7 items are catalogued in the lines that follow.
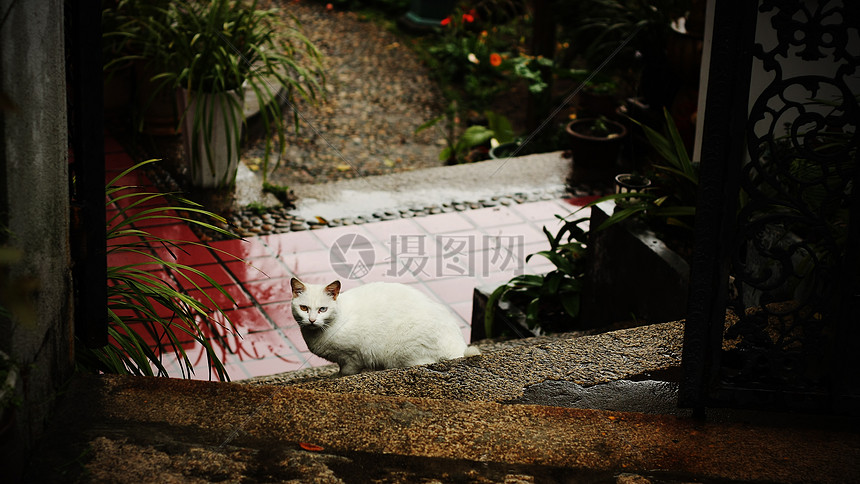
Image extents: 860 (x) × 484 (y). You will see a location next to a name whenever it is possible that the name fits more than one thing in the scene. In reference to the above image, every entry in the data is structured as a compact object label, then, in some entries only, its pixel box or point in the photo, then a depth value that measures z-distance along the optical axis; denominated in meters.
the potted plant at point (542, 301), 4.20
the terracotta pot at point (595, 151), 6.21
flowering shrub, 8.46
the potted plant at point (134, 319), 2.39
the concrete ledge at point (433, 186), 5.62
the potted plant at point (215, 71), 5.37
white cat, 3.39
